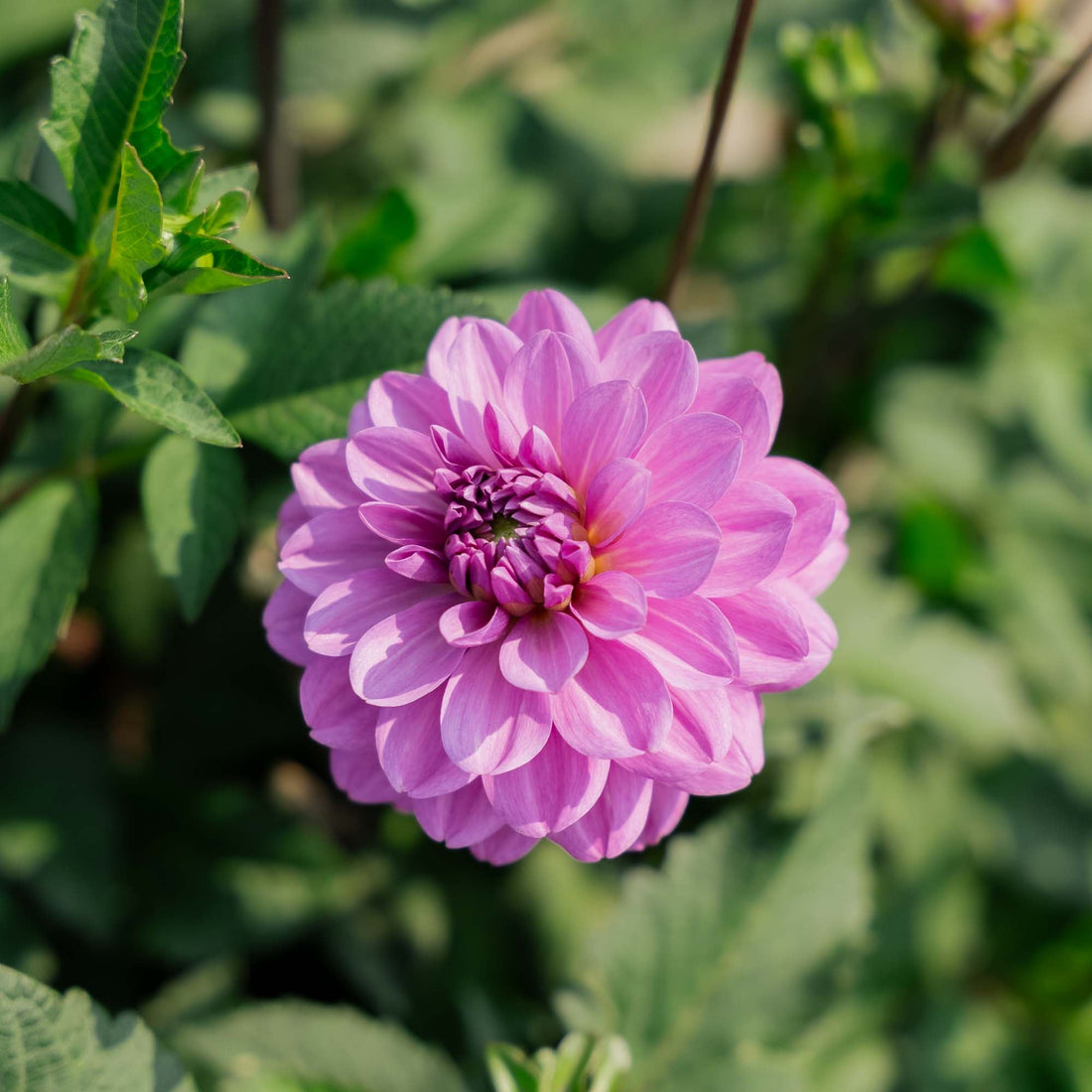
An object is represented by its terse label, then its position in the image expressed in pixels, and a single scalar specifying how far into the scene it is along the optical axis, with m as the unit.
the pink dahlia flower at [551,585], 0.59
